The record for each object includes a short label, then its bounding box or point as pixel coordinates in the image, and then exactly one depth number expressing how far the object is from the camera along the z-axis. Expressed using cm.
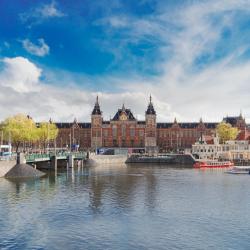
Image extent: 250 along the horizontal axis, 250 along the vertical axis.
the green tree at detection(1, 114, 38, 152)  11681
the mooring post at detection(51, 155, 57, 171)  9235
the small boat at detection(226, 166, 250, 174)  8719
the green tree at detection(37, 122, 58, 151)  13492
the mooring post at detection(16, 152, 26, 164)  7225
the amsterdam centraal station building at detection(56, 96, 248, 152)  16638
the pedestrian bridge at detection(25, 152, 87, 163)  8025
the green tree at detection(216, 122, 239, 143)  13962
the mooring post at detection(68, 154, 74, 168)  10208
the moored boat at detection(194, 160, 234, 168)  10638
